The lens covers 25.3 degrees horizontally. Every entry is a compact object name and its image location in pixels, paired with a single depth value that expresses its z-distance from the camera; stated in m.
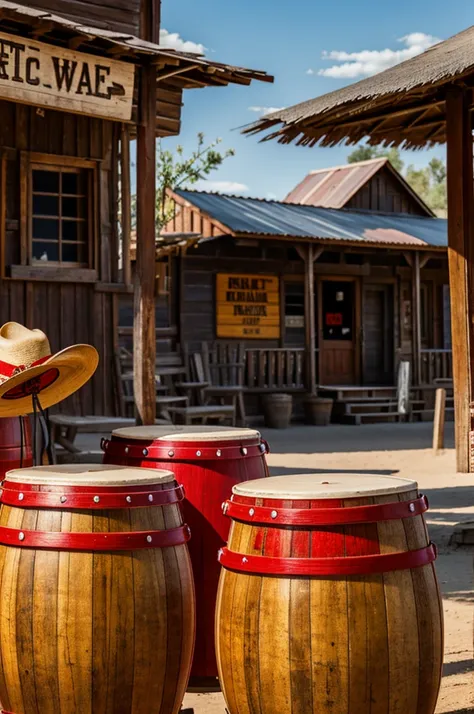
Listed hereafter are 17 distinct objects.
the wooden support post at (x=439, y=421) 13.10
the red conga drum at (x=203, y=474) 3.66
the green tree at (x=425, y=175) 73.50
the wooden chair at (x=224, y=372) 17.47
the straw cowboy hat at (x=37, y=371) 3.87
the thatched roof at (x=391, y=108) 8.98
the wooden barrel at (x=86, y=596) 2.88
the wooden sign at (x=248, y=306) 18.88
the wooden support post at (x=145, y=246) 7.34
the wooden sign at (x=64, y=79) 6.58
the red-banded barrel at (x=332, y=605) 2.76
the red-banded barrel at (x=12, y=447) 4.18
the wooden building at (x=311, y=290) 18.53
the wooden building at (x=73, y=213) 10.92
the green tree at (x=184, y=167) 33.56
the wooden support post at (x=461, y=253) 10.03
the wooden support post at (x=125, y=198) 11.52
